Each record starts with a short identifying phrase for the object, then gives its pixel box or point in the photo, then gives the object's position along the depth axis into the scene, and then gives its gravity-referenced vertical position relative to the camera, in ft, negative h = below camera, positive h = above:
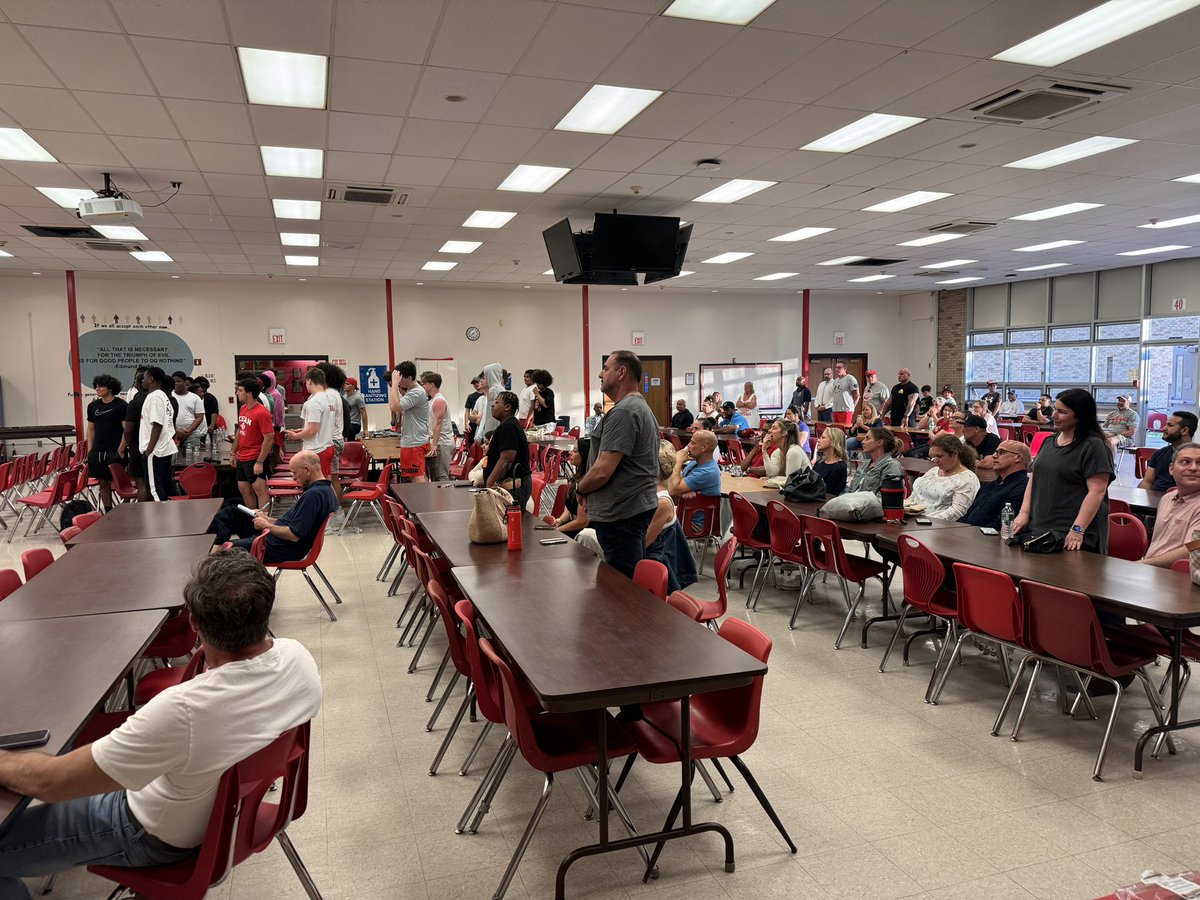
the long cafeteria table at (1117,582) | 9.76 -3.03
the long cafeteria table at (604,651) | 7.08 -2.86
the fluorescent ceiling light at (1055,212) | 27.76 +5.76
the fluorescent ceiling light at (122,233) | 29.28 +5.23
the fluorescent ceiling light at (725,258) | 37.86 +5.45
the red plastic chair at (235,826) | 5.86 -3.65
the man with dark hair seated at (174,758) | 5.50 -2.78
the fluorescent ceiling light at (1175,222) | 30.60 +5.83
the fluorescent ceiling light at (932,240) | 33.30 +5.65
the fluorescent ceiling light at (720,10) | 12.39 +5.78
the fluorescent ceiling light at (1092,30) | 12.71 +5.86
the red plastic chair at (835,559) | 15.56 -3.91
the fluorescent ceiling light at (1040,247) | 36.24 +5.75
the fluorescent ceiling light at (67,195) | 23.15 +5.30
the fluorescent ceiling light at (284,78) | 14.25 +5.62
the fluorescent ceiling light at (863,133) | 18.15 +5.76
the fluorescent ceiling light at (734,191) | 23.71 +5.57
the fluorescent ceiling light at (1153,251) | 37.70 +5.85
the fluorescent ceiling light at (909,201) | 25.66 +5.69
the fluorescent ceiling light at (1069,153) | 20.06 +5.77
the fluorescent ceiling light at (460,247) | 33.08 +5.29
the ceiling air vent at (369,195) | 23.37 +5.39
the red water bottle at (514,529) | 12.55 -2.57
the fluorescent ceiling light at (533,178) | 21.77 +5.53
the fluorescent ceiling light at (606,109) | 16.26 +5.69
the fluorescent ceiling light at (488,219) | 27.17 +5.41
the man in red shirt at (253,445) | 23.57 -2.29
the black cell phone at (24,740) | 6.01 -2.86
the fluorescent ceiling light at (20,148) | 18.03 +5.39
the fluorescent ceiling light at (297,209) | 25.44 +5.38
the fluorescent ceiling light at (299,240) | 30.91 +5.30
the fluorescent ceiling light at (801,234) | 31.63 +5.59
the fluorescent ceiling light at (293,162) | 19.74 +5.48
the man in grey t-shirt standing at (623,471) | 12.56 -1.67
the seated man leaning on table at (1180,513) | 13.12 -2.49
